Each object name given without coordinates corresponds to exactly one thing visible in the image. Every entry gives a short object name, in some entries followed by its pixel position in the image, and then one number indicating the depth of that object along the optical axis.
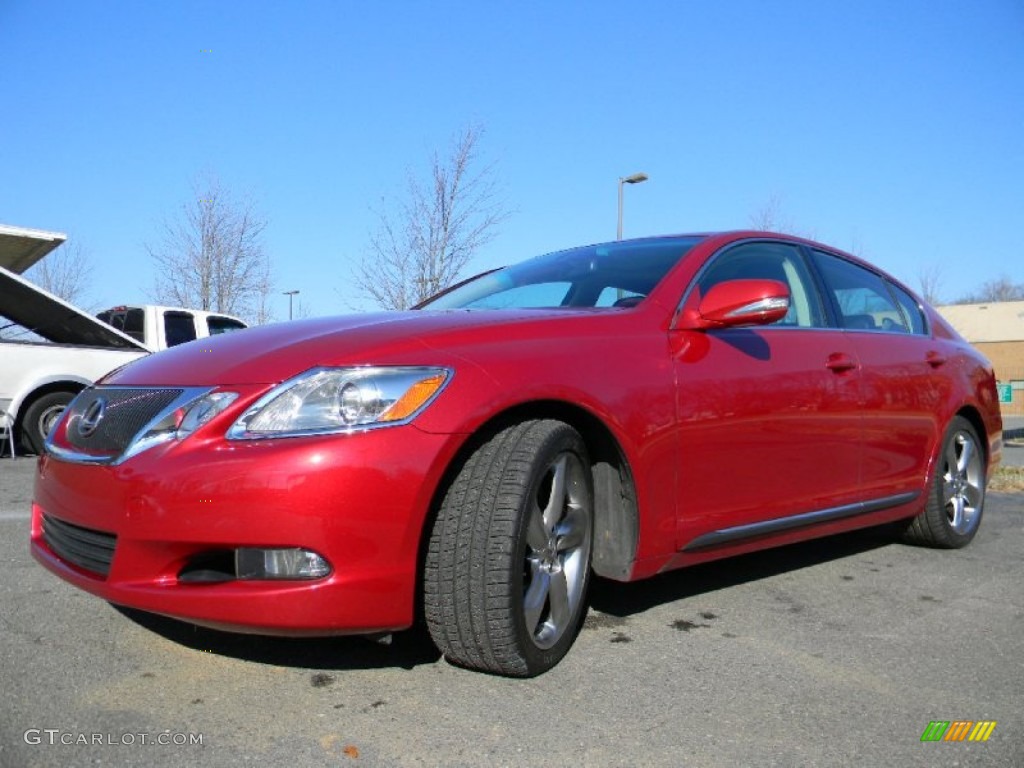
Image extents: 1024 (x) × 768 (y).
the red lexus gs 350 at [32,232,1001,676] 2.15
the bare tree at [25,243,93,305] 23.78
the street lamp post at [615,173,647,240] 19.36
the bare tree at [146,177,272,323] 19.89
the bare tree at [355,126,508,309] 15.29
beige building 47.03
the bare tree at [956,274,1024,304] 76.06
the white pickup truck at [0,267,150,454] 7.73
